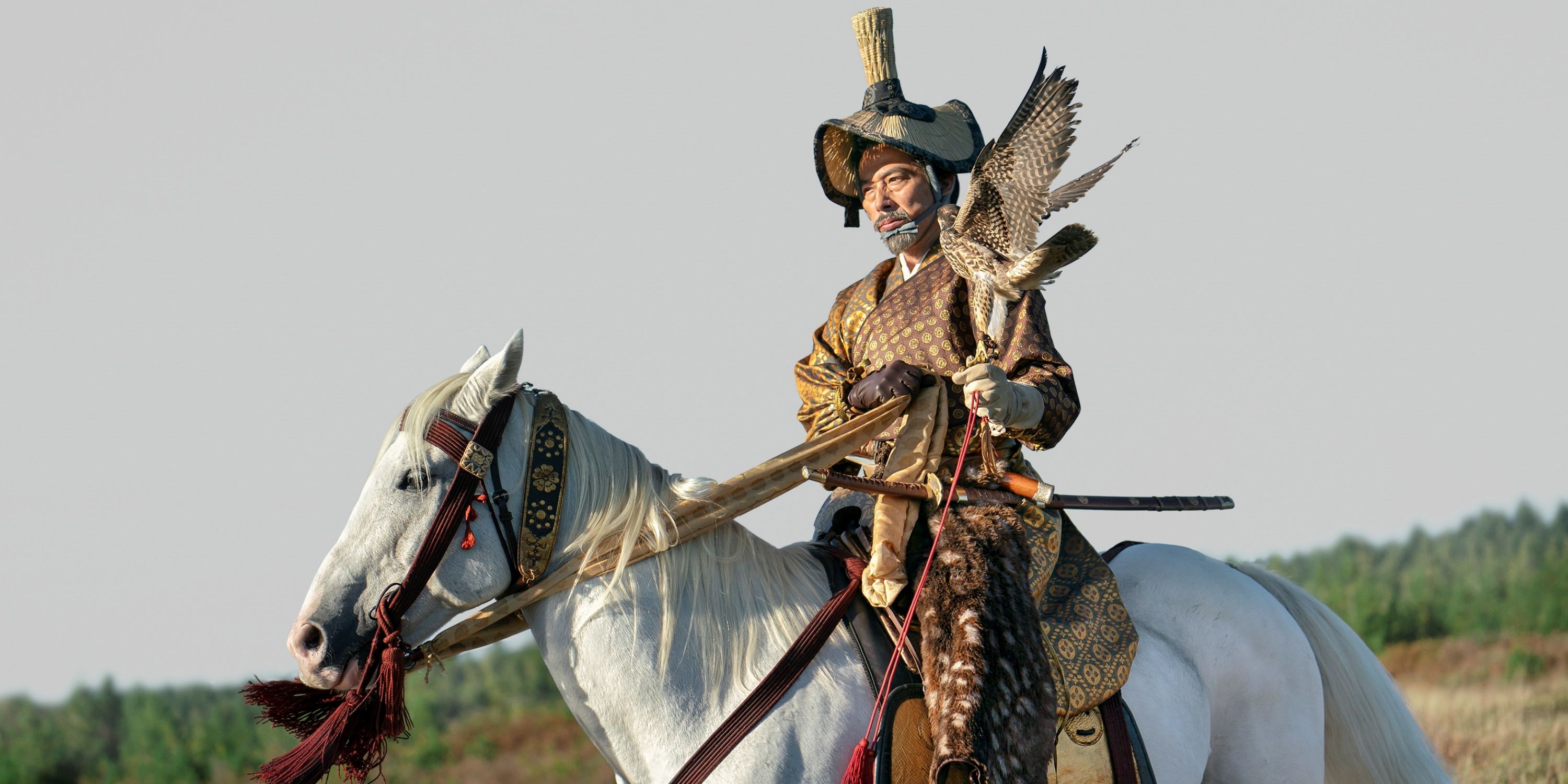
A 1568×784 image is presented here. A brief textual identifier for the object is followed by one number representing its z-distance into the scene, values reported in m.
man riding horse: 8.03
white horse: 7.49
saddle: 7.46
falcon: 8.02
